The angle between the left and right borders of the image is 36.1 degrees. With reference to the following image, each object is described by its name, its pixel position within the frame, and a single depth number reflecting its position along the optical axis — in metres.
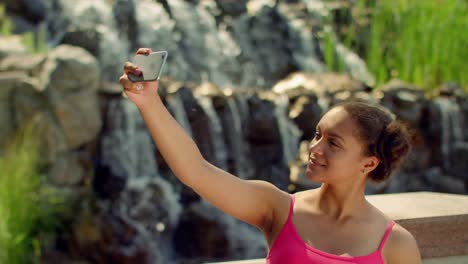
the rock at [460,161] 9.33
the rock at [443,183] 8.97
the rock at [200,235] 7.31
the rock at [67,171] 6.93
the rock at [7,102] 6.90
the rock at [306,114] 8.23
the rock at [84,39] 8.32
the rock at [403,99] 8.64
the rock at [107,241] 6.80
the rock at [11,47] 7.73
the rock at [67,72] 6.91
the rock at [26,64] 7.20
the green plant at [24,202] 5.64
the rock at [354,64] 10.70
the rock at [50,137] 6.87
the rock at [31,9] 10.13
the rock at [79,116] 6.97
